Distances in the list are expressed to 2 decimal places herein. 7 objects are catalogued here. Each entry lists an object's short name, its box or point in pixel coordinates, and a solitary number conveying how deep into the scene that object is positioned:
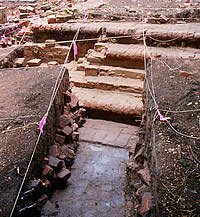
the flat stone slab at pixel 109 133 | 4.71
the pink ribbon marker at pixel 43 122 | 3.34
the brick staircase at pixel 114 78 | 5.31
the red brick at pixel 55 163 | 3.49
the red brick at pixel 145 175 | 2.88
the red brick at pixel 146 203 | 2.49
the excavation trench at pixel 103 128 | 3.11
